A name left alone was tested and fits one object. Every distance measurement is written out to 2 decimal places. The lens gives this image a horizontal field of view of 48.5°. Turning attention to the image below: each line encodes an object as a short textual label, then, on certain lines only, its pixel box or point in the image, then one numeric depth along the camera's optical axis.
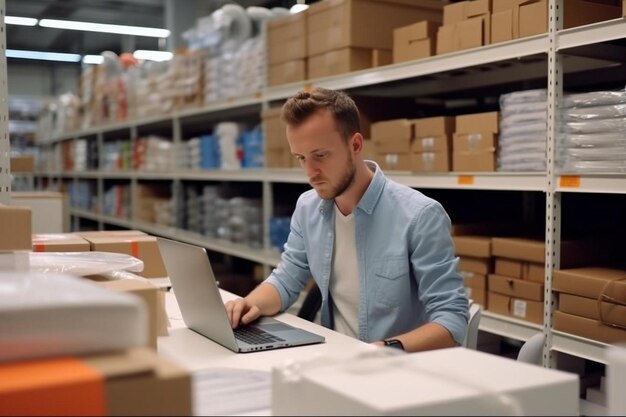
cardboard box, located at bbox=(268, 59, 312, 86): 3.61
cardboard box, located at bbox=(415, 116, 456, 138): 2.79
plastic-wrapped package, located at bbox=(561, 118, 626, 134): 2.18
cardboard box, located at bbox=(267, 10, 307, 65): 3.60
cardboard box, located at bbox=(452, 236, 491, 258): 2.66
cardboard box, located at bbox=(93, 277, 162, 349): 1.36
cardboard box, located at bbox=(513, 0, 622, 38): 2.29
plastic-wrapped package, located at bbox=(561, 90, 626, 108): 2.19
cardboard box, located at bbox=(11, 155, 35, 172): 5.44
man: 1.91
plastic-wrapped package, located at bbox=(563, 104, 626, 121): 2.19
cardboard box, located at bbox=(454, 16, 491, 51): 2.55
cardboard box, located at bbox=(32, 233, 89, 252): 2.16
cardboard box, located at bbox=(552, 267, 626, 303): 2.14
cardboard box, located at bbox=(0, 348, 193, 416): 0.80
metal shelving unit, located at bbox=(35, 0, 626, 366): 2.19
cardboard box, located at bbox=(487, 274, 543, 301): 2.46
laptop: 1.59
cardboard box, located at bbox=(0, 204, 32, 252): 1.45
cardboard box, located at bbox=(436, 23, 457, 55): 2.68
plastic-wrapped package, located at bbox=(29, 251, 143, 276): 1.68
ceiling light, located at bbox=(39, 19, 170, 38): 10.04
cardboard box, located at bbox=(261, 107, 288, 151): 3.79
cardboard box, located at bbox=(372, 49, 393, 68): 3.18
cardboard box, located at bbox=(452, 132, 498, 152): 2.59
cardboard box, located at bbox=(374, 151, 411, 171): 2.97
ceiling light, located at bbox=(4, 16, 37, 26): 9.59
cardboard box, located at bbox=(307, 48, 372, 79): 3.23
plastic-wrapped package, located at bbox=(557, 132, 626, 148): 2.18
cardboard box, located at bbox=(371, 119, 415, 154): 2.95
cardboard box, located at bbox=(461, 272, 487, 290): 2.69
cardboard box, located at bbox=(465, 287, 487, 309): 2.70
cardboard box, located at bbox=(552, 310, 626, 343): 2.14
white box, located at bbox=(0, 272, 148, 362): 0.85
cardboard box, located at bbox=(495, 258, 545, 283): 2.46
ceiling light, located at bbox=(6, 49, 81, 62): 12.58
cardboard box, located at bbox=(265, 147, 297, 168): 3.76
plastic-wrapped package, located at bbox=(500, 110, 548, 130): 2.42
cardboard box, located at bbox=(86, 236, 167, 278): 2.27
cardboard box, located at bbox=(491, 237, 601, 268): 2.42
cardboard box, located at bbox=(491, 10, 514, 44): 2.44
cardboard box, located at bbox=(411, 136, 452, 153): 2.77
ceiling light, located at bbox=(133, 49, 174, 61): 11.68
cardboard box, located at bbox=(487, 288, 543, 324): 2.46
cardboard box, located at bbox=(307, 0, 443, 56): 3.21
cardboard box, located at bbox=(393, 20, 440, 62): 2.84
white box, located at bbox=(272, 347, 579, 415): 0.87
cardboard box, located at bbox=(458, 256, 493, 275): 2.68
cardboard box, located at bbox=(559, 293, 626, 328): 2.12
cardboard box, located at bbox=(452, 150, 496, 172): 2.59
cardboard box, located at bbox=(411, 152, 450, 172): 2.76
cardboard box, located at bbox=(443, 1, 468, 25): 2.69
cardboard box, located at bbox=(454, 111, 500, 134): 2.59
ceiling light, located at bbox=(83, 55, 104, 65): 12.15
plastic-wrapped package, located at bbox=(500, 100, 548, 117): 2.43
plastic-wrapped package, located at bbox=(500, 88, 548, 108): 2.44
